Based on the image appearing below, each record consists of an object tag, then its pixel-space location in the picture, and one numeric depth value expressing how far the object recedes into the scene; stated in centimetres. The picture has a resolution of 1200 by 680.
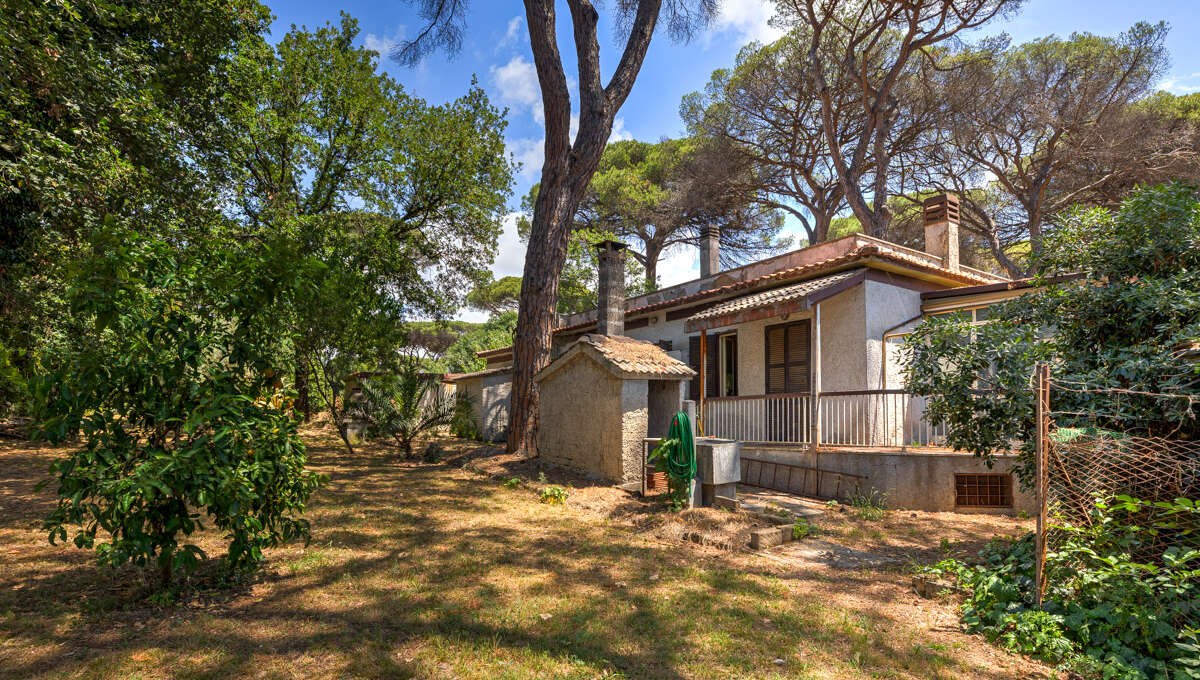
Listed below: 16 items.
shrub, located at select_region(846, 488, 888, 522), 782
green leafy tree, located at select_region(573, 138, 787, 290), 2056
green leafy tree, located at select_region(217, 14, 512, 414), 1323
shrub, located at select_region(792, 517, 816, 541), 654
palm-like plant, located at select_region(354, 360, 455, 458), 1198
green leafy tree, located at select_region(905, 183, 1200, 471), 438
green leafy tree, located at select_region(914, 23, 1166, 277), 1524
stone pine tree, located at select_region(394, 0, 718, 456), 1092
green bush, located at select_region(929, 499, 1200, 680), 329
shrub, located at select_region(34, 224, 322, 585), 337
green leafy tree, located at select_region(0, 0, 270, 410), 694
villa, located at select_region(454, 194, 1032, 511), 828
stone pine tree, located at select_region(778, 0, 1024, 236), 1466
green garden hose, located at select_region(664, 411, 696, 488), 718
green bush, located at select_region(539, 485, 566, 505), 791
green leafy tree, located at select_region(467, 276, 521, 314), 3338
